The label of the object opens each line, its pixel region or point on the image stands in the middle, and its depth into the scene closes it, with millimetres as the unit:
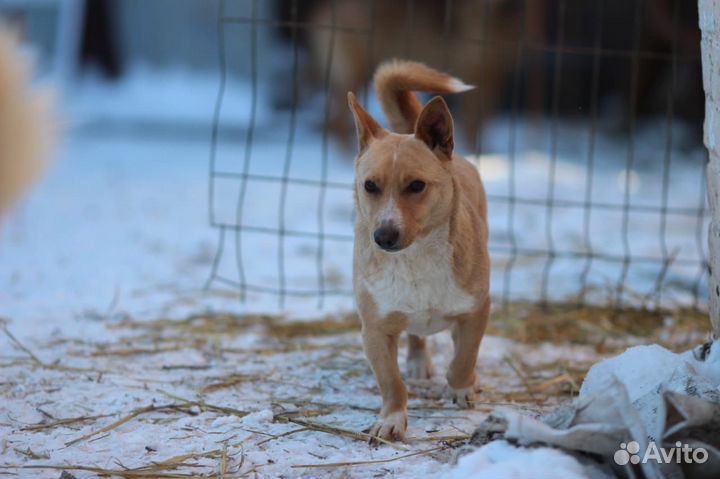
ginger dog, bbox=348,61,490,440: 6012
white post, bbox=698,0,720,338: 5848
